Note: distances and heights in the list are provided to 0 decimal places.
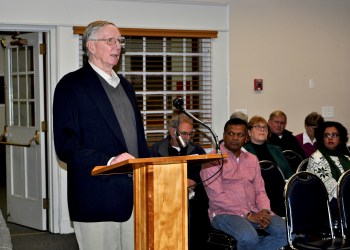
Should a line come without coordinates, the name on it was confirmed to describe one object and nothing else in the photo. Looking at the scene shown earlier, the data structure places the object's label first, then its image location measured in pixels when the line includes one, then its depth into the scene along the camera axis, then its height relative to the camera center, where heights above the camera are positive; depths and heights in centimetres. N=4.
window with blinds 623 +20
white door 611 -37
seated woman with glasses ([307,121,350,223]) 472 -47
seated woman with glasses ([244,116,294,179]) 538 -45
